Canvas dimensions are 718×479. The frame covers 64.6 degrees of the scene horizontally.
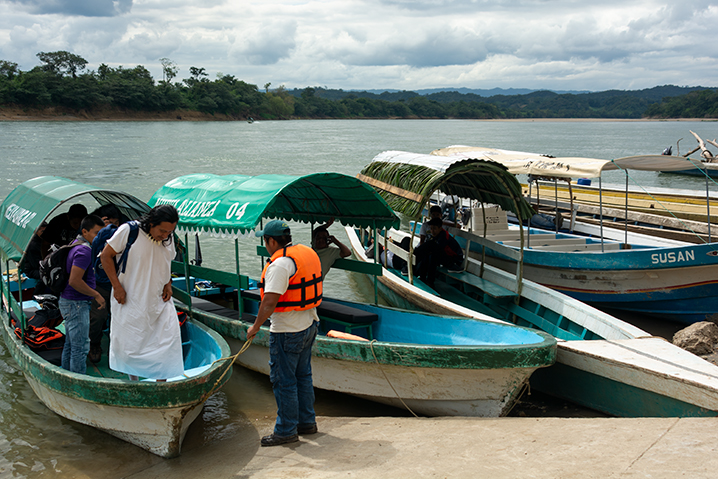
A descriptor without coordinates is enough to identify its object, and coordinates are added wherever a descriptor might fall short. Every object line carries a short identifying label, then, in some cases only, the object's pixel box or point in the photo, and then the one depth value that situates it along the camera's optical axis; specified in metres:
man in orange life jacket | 4.16
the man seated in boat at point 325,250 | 6.78
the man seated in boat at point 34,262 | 6.15
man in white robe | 4.36
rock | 6.62
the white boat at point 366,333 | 5.09
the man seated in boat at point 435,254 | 8.42
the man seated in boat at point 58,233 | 7.03
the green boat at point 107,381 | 4.55
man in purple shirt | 4.75
